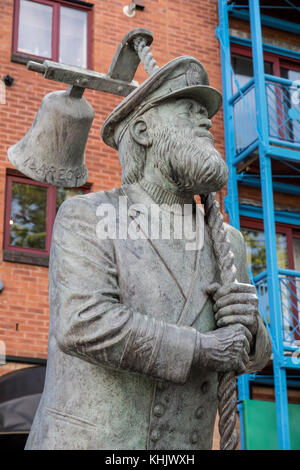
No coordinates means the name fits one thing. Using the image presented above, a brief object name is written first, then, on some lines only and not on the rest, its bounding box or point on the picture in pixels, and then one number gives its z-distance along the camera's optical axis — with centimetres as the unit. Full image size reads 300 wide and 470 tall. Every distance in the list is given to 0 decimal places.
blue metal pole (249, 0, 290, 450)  1030
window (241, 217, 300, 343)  1116
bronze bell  360
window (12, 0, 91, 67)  1166
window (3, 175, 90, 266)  1023
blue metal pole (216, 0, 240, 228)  1205
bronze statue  264
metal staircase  1043
